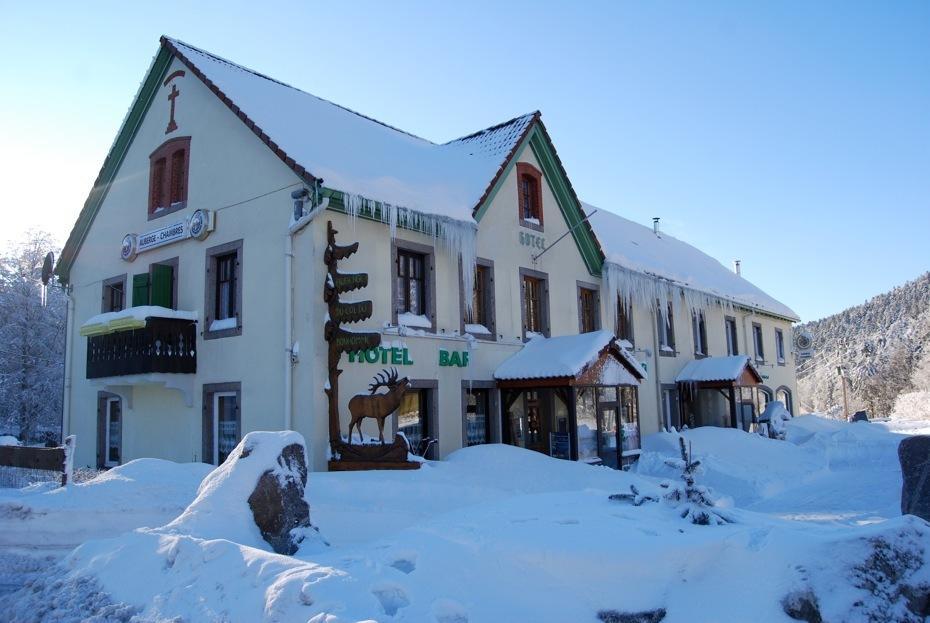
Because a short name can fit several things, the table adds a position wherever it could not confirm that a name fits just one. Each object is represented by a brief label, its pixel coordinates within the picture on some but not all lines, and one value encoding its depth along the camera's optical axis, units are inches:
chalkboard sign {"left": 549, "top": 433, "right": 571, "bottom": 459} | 672.4
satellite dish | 804.0
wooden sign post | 509.4
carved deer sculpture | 515.8
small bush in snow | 262.1
